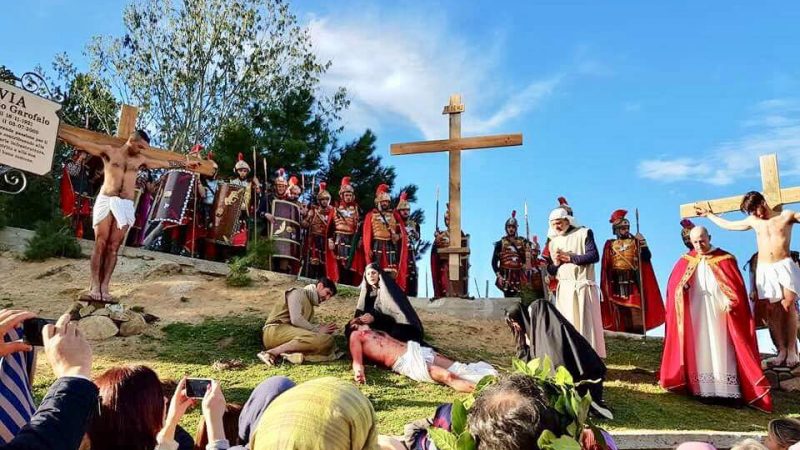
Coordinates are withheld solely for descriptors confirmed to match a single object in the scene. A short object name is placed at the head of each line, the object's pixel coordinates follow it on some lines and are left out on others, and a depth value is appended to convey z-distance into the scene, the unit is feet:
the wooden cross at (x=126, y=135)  24.02
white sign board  19.31
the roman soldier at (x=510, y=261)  39.04
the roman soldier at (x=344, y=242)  37.04
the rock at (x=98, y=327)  23.21
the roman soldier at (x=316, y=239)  39.42
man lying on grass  19.93
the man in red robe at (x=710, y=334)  20.97
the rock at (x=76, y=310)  23.82
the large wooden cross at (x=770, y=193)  23.97
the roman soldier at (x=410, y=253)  37.60
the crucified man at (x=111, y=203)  24.00
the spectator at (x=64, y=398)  4.87
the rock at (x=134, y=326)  23.88
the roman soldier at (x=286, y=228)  36.22
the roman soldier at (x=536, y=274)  34.09
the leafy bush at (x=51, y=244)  34.58
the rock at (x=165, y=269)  33.86
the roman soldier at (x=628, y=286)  34.35
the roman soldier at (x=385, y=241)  34.60
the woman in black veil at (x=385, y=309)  22.35
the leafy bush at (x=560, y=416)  4.91
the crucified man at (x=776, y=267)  23.36
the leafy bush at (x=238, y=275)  32.12
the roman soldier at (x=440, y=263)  38.60
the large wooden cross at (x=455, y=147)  29.84
